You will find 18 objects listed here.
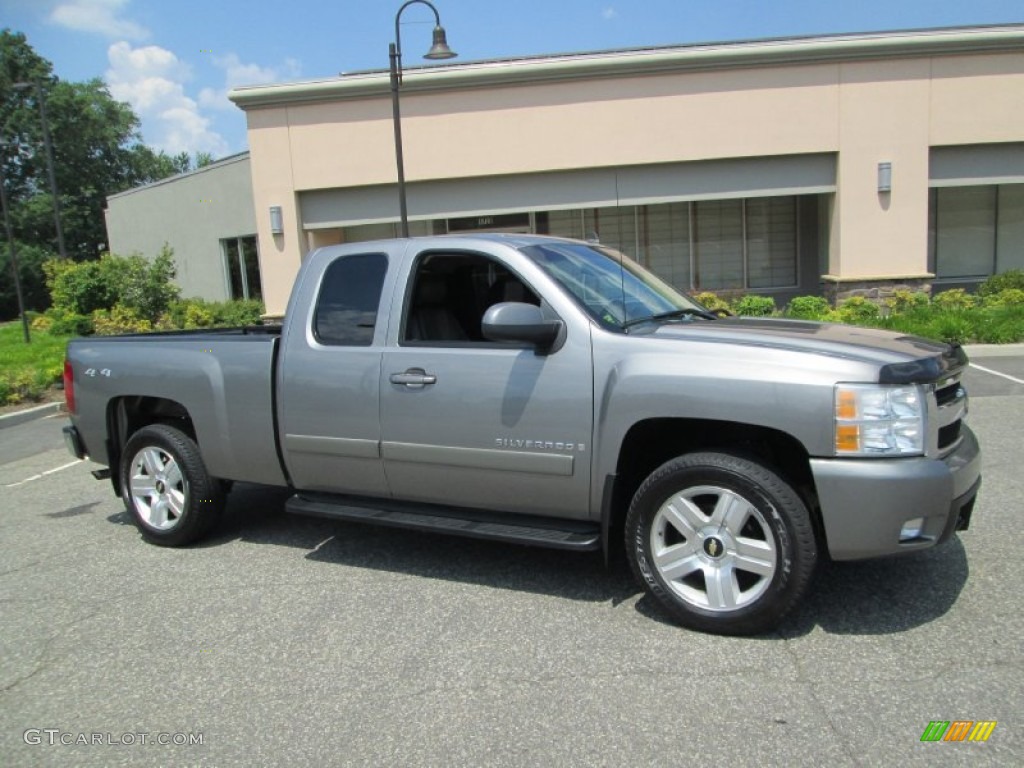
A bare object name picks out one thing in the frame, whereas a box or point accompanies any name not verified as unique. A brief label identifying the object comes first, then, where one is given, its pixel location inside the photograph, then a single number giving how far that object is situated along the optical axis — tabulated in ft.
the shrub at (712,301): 51.54
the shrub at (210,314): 64.39
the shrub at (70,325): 63.62
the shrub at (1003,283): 52.19
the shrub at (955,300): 49.75
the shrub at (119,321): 60.13
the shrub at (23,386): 39.04
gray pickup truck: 11.30
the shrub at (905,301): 50.60
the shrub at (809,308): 50.10
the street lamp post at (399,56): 43.16
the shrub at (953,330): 40.45
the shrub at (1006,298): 49.85
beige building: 52.06
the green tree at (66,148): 172.14
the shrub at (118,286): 63.82
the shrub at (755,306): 51.93
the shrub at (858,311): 47.78
